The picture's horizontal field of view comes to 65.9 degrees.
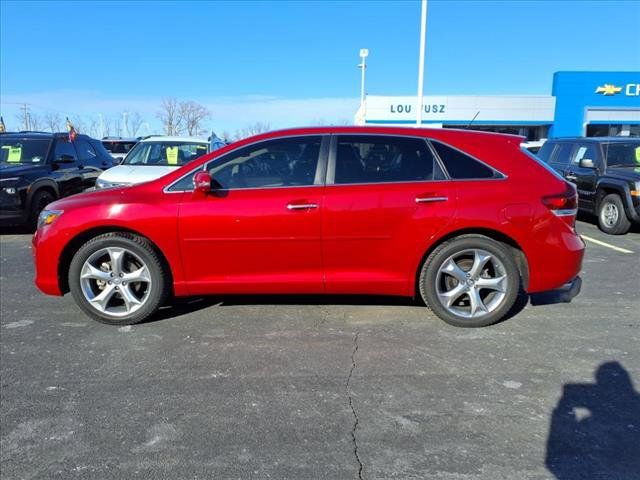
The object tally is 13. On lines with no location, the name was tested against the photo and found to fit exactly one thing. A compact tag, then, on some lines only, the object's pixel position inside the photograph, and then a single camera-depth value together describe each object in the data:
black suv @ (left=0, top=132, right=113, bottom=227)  8.51
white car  8.57
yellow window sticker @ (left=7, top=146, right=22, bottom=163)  9.34
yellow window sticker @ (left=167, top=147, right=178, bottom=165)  9.63
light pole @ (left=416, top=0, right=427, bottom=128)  17.58
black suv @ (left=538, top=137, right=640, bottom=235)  8.52
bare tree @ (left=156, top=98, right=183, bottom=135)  49.67
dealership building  33.06
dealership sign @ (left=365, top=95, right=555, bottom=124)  33.47
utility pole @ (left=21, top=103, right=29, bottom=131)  54.13
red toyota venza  4.18
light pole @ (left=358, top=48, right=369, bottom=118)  30.84
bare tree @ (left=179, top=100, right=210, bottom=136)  51.08
